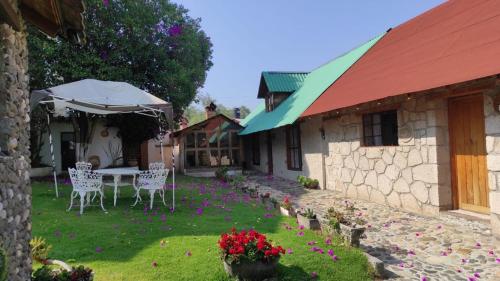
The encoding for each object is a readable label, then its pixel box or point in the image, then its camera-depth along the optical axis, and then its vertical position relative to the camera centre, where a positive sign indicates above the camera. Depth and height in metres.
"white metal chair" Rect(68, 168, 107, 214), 7.61 -0.65
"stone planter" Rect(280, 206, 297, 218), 7.23 -1.36
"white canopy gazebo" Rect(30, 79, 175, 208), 8.20 +1.25
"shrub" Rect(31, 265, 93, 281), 3.38 -1.14
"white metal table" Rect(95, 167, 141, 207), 8.43 -0.52
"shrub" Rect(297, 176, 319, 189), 11.79 -1.27
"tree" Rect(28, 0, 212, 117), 13.17 +3.73
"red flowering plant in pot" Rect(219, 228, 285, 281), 4.02 -1.23
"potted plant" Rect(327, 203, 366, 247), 5.01 -1.21
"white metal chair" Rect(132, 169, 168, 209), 8.18 -0.69
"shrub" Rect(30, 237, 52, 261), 4.46 -1.19
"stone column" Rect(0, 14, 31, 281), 2.86 -0.02
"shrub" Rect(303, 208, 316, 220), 6.11 -1.18
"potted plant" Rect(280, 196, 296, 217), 7.29 -1.31
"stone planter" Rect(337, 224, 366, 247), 5.00 -1.26
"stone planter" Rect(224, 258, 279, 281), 4.02 -1.35
